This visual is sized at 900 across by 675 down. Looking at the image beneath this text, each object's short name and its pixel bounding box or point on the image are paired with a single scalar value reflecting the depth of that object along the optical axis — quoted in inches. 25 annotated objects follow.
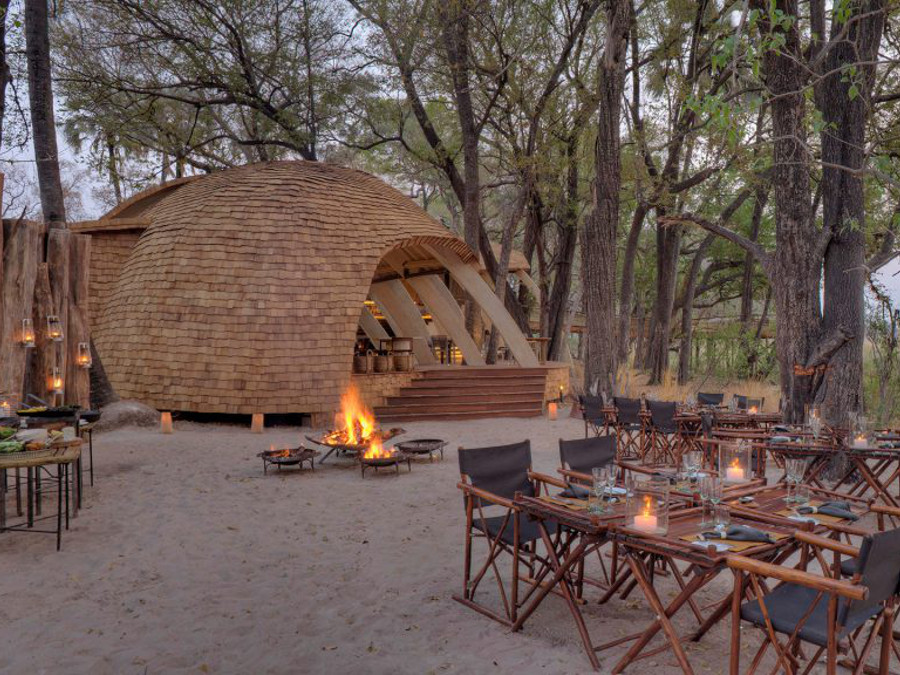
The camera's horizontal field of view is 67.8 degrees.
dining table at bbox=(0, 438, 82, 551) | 195.6
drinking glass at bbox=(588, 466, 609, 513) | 143.3
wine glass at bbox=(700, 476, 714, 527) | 142.5
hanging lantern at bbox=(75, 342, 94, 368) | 385.1
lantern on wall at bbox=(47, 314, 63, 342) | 368.2
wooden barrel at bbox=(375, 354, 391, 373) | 526.9
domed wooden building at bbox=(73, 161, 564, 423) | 464.1
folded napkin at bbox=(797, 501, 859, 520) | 139.5
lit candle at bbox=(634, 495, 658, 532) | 130.4
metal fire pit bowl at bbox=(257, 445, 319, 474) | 327.3
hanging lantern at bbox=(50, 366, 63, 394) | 371.2
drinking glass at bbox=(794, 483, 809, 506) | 151.1
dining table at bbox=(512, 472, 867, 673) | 120.6
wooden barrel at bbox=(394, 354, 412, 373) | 543.5
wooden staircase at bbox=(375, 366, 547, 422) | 532.1
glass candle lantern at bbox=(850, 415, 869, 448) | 243.0
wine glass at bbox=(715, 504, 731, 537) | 133.8
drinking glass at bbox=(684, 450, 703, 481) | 173.5
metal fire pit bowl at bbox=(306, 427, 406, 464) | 348.2
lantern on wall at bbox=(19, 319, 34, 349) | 349.4
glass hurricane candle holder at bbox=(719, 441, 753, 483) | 169.6
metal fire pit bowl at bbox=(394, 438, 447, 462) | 356.0
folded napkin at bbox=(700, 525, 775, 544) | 124.5
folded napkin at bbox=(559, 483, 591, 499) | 156.9
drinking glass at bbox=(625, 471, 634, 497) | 135.7
